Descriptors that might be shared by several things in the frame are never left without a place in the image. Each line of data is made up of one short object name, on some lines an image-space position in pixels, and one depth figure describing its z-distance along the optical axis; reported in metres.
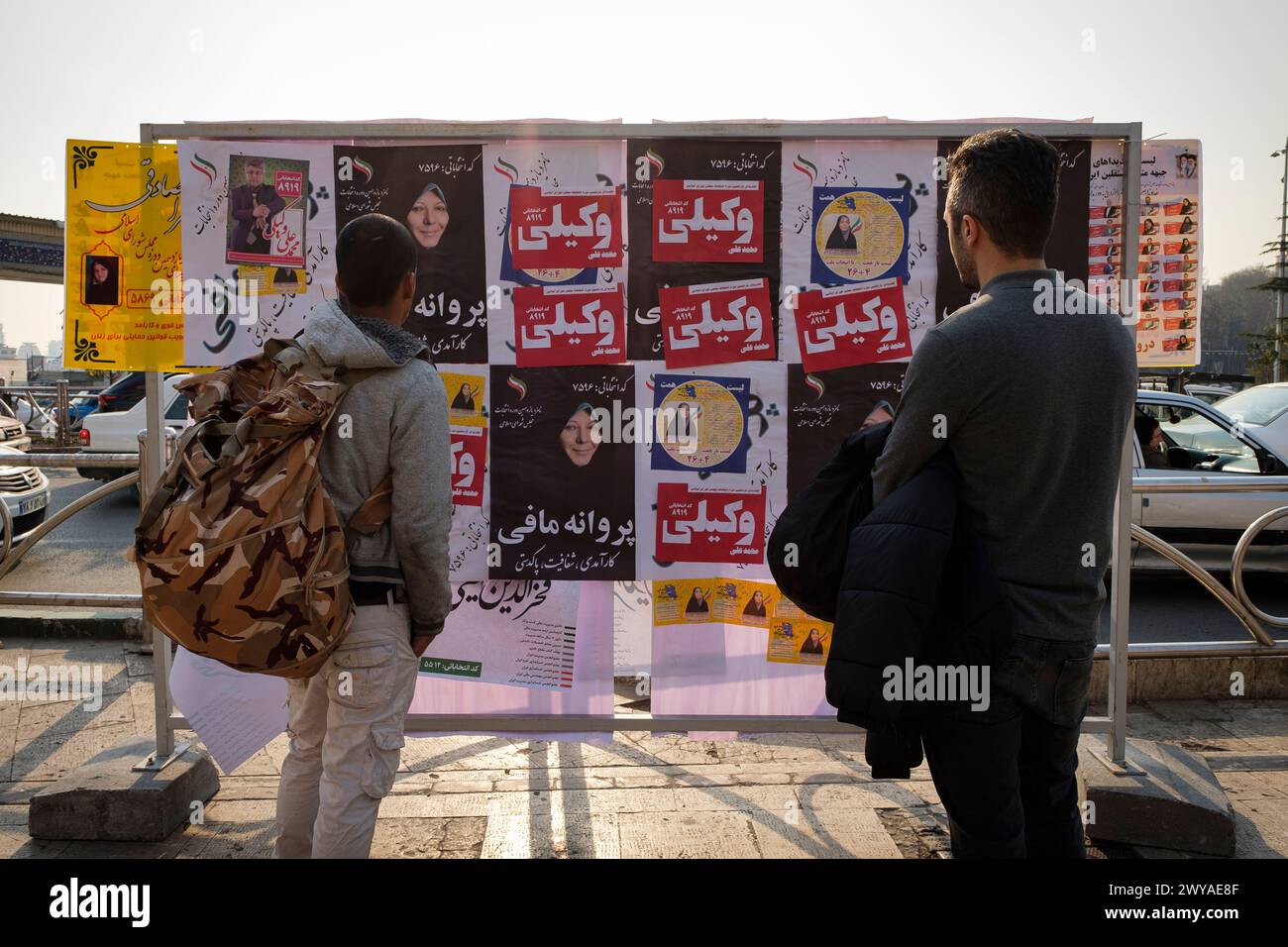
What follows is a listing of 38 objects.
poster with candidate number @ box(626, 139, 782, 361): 3.96
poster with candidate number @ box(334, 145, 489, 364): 3.98
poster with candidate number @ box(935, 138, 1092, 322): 3.97
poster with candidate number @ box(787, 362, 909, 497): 4.03
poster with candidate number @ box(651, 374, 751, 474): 4.03
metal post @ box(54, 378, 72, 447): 19.70
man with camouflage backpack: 2.64
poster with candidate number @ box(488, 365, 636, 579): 4.03
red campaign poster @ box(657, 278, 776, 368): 4.00
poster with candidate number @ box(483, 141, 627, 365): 3.96
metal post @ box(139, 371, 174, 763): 4.03
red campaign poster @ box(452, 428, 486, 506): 4.04
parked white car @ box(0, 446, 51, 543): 9.49
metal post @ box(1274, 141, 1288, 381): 35.91
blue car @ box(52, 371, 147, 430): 14.63
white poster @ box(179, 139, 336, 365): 3.96
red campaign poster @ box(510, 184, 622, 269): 3.98
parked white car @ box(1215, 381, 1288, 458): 9.35
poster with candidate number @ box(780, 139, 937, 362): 3.98
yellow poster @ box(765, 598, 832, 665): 4.14
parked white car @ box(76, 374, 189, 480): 13.99
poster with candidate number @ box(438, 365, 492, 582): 4.04
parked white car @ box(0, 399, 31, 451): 14.30
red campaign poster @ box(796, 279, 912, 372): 4.02
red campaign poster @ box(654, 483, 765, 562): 4.05
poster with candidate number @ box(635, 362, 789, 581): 4.05
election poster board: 3.97
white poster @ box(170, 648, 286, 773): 3.77
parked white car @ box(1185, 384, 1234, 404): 22.35
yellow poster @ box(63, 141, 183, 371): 3.94
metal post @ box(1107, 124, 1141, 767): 3.93
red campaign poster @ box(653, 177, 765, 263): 3.96
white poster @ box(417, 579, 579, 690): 4.13
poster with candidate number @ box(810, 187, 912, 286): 4.00
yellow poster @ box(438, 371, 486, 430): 4.04
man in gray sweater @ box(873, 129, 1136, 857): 2.20
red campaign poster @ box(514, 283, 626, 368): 4.00
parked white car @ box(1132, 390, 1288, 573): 8.56
